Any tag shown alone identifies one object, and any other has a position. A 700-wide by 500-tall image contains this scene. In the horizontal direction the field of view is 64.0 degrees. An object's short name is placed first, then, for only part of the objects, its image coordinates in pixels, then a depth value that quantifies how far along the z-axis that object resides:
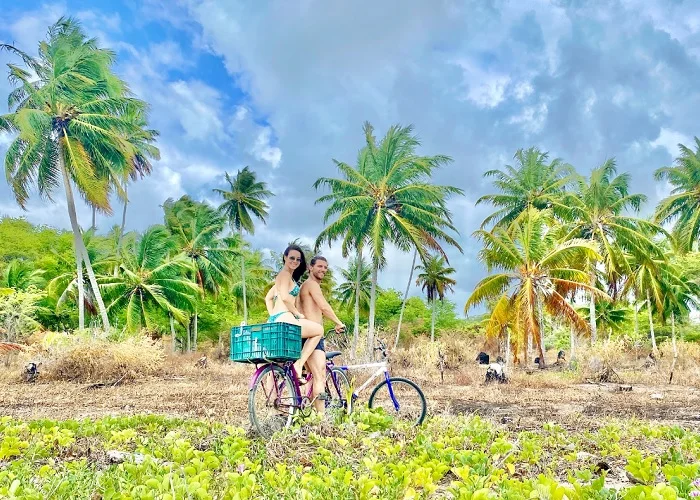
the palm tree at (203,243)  36.84
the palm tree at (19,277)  31.06
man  5.57
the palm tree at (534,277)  20.34
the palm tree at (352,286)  42.97
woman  5.47
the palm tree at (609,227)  25.42
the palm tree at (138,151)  24.02
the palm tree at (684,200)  28.23
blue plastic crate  4.99
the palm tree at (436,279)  38.85
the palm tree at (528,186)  30.84
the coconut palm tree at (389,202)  26.50
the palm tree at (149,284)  28.34
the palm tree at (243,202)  39.66
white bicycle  5.82
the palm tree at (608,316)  43.12
